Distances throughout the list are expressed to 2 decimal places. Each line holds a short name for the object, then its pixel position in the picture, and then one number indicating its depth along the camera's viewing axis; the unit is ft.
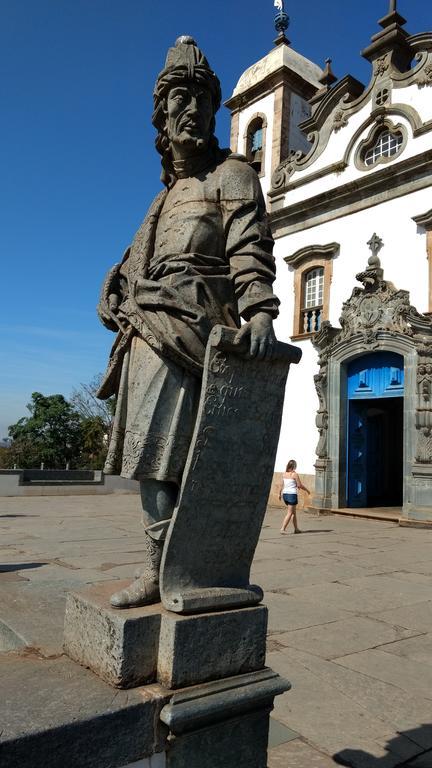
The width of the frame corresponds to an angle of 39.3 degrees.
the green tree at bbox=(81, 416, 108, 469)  94.63
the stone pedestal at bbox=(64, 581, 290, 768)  6.61
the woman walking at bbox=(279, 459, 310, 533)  32.60
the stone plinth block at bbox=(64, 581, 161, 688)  6.71
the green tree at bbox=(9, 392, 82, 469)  92.98
